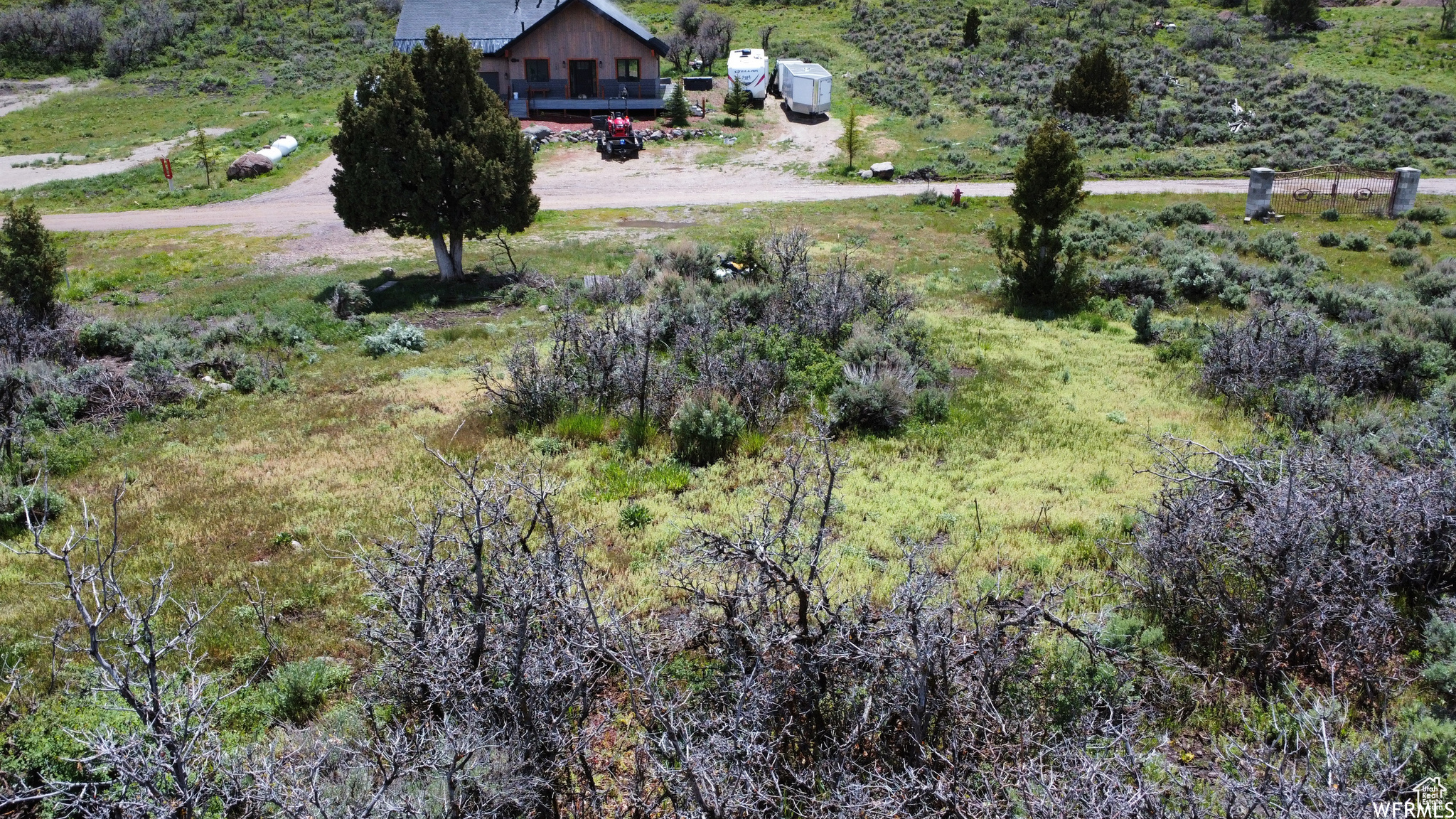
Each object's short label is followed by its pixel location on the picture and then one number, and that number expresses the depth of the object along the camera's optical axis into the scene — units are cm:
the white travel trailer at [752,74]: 4394
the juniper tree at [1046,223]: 1789
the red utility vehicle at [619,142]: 3641
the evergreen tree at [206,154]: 3271
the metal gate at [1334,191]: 2630
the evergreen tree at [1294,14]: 5072
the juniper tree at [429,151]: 1958
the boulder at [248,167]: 3347
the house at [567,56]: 4175
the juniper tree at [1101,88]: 3956
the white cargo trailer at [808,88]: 4144
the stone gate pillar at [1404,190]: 2517
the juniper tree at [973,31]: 5134
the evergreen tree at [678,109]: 4097
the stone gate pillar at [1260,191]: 2556
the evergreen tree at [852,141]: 3481
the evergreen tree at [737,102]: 4056
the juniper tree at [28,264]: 1605
